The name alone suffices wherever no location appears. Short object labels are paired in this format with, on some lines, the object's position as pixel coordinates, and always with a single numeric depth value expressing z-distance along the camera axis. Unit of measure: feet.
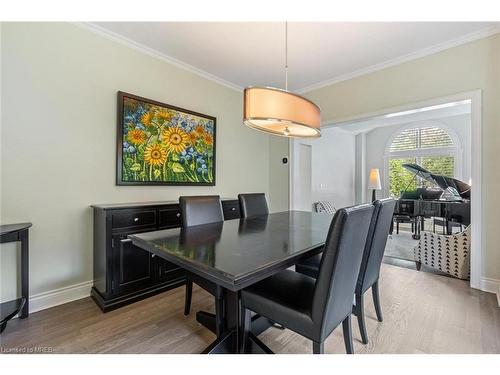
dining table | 3.25
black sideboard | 6.75
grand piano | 10.96
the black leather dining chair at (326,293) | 3.43
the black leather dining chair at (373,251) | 5.17
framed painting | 8.14
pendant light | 4.81
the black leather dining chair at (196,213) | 6.26
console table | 5.45
